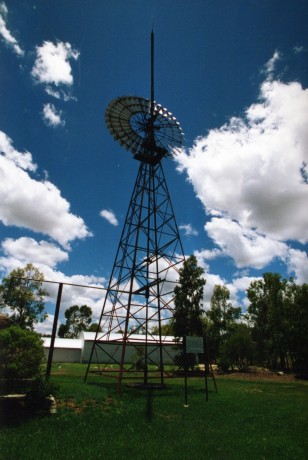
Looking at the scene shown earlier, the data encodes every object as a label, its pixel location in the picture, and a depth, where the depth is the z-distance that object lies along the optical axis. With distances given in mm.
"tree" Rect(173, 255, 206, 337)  27656
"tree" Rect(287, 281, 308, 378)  31070
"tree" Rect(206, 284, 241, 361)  44000
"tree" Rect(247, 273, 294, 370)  38281
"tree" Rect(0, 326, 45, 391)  8914
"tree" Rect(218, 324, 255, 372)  32250
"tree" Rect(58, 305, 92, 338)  80438
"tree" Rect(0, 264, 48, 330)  36094
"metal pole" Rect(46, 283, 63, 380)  11119
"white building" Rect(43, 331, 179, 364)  46000
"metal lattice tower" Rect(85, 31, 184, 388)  16453
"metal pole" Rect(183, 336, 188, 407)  11459
